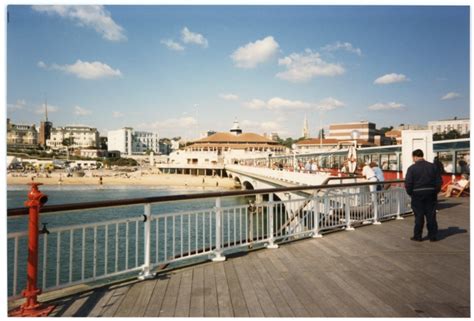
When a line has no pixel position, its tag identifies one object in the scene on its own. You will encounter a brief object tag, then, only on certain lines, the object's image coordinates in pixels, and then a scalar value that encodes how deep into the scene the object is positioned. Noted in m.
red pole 3.64
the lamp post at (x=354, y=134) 13.05
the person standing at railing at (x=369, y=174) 11.15
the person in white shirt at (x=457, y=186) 15.29
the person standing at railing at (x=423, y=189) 6.55
